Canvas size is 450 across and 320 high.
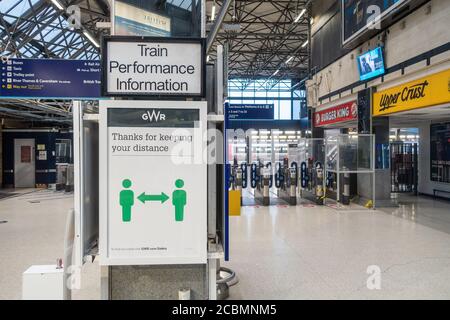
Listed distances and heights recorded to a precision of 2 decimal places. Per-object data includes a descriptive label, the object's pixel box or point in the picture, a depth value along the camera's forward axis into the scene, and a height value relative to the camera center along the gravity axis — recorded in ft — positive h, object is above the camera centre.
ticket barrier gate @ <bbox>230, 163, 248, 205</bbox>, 32.85 -1.75
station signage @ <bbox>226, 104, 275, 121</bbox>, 48.34 +5.93
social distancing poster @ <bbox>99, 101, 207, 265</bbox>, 7.03 -0.45
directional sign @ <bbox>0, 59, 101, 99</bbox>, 25.30 +5.35
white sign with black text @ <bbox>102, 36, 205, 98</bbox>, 6.97 +1.66
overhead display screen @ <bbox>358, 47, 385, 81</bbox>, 29.09 +7.33
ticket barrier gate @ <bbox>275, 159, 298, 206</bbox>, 32.09 -2.00
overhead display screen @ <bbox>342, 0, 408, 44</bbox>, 24.50 +10.21
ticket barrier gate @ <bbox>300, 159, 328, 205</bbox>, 31.96 -1.97
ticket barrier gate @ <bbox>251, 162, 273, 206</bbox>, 32.09 -2.00
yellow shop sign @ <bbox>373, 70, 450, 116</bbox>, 22.15 +4.08
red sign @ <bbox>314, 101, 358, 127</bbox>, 34.96 +4.33
